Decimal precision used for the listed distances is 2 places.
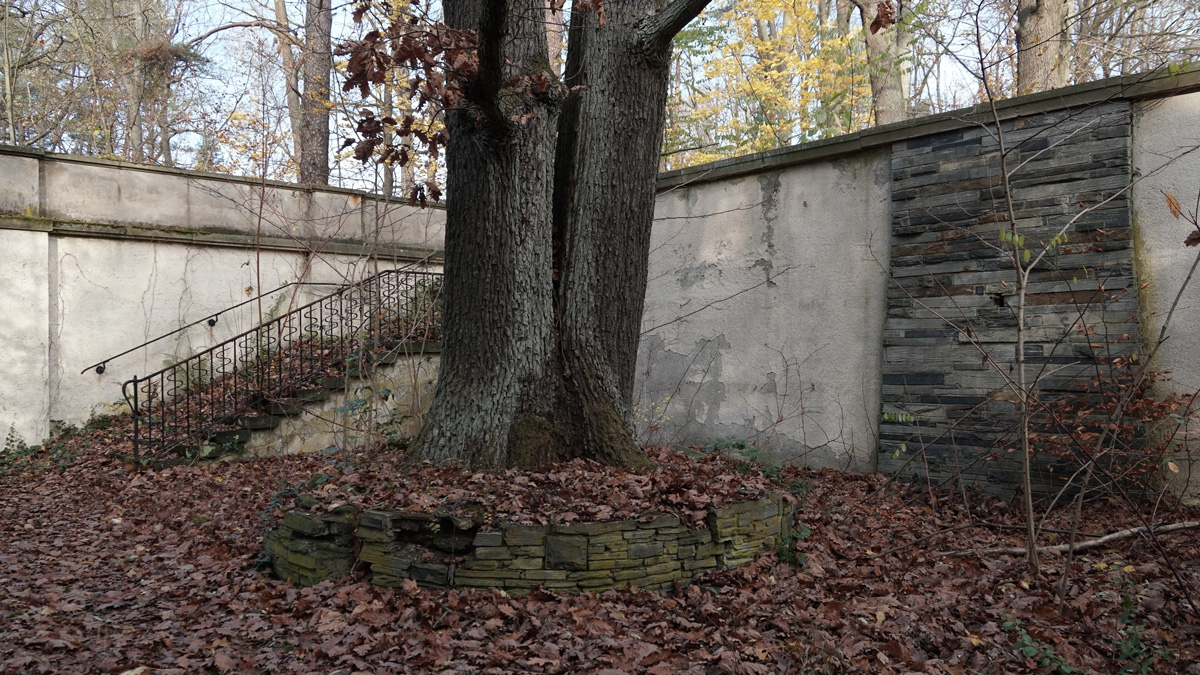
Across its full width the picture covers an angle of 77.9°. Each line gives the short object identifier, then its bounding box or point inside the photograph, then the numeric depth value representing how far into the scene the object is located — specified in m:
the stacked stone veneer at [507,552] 3.94
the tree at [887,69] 11.53
